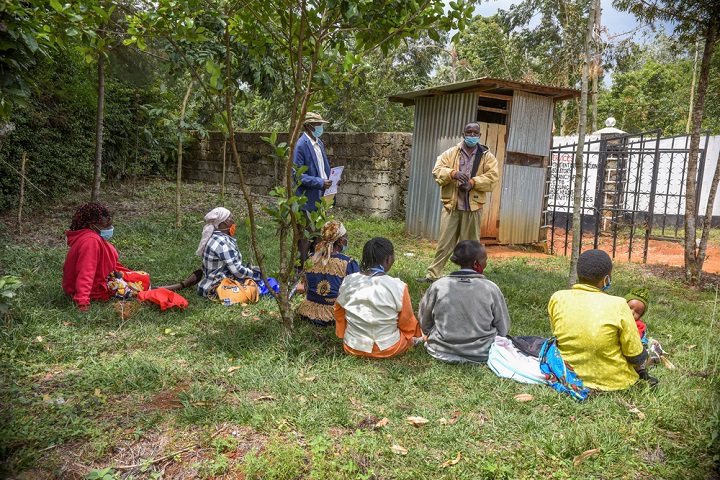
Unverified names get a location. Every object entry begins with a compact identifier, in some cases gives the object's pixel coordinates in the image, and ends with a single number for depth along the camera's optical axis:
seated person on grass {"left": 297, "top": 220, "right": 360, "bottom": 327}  4.36
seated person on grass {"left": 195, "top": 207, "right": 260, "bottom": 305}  5.04
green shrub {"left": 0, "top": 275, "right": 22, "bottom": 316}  2.66
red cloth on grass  4.75
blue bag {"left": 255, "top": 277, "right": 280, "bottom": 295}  5.32
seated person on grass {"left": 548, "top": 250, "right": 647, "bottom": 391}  3.18
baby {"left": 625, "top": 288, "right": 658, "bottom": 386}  3.75
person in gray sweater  3.77
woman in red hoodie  4.60
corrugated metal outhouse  9.45
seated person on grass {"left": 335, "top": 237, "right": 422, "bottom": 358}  3.79
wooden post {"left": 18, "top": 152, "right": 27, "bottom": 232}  7.34
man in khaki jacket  6.03
